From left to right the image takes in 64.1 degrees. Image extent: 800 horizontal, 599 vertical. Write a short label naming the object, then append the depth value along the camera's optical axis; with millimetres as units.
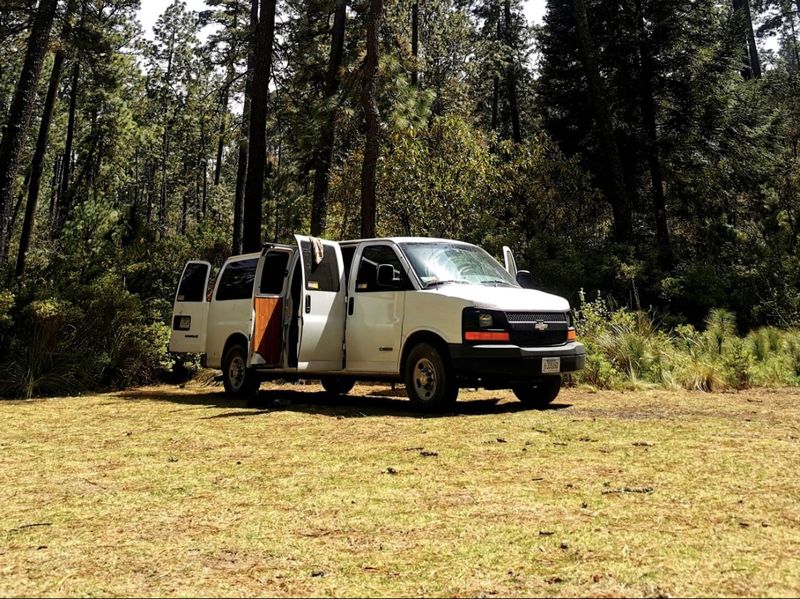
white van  7801
